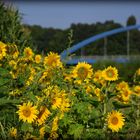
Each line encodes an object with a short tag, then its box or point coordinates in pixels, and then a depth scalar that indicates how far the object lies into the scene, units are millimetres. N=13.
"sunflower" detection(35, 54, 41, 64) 5619
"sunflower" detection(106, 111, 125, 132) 4344
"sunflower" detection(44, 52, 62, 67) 4625
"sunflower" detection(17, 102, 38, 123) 3752
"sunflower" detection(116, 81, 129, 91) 5484
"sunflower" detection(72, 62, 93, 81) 4598
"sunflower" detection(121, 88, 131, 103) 5379
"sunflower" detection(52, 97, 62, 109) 3968
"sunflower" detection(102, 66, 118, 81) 4766
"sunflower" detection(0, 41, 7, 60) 4841
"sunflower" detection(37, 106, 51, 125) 3834
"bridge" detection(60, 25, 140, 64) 49219
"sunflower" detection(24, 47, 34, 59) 5375
